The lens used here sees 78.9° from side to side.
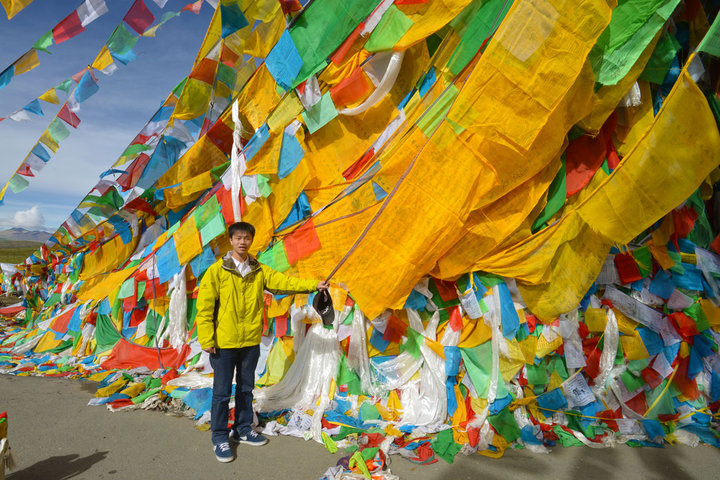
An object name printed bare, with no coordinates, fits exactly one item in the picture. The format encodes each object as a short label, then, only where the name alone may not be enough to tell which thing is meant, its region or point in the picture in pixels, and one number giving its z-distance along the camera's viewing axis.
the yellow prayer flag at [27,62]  4.59
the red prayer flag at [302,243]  4.30
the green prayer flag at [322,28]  4.19
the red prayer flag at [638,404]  3.93
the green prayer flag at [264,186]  4.65
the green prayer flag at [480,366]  3.61
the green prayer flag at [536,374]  3.71
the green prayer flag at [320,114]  4.39
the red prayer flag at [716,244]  3.98
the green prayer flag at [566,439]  3.61
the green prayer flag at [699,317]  3.96
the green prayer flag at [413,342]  3.95
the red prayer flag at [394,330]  4.00
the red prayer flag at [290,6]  4.45
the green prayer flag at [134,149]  7.30
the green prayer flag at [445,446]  3.28
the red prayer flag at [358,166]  4.28
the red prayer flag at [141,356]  4.97
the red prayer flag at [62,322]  6.22
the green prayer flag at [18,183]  5.51
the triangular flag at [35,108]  5.36
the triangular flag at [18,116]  5.19
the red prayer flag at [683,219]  3.96
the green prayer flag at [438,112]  3.68
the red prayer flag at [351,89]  4.22
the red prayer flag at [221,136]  5.57
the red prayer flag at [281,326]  4.38
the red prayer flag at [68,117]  5.52
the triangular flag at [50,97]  5.38
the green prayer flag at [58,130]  5.62
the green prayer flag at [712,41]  3.10
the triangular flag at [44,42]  4.56
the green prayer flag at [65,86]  5.40
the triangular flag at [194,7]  5.21
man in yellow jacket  3.13
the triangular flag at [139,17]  4.76
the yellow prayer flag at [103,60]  5.11
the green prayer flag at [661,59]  3.55
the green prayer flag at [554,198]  3.81
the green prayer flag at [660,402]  3.88
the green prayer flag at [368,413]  3.77
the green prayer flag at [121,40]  4.97
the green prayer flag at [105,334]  5.64
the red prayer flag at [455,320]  3.85
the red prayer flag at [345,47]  4.24
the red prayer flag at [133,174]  6.69
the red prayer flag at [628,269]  3.99
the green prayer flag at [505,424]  3.48
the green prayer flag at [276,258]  4.42
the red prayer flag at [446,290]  3.92
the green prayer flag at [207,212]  5.01
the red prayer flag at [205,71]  5.57
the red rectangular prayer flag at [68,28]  4.47
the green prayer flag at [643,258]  4.01
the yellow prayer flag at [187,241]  5.07
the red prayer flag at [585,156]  3.82
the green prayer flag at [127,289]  5.50
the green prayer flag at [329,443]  3.31
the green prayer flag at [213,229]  4.90
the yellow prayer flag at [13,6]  3.64
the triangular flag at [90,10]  4.39
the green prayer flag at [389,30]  3.88
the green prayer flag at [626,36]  3.26
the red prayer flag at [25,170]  5.65
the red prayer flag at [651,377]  3.96
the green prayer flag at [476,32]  3.63
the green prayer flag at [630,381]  3.94
